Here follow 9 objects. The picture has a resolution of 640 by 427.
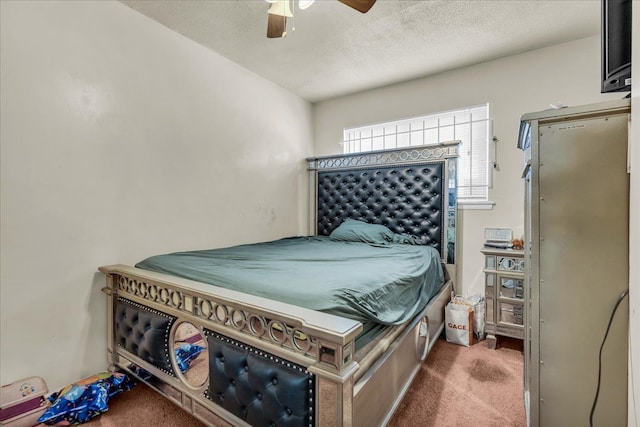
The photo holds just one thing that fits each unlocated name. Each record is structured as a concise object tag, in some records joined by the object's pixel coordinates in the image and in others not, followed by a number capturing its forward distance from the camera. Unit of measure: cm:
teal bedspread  122
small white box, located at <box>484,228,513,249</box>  248
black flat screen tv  93
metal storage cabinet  95
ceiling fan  150
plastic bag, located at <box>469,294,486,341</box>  253
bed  98
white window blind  287
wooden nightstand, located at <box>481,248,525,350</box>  227
